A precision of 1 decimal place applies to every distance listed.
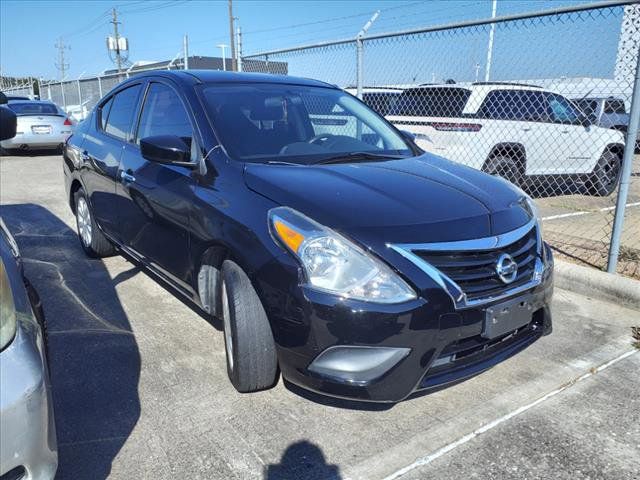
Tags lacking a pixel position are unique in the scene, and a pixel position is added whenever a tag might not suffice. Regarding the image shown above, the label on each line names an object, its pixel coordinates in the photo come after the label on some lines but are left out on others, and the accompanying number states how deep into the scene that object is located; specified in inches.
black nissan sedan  84.4
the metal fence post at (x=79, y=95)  742.6
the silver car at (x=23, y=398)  58.7
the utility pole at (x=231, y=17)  1248.2
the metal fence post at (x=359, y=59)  247.4
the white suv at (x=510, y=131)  268.4
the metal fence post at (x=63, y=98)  847.1
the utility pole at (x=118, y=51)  1465.9
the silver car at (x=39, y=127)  470.9
